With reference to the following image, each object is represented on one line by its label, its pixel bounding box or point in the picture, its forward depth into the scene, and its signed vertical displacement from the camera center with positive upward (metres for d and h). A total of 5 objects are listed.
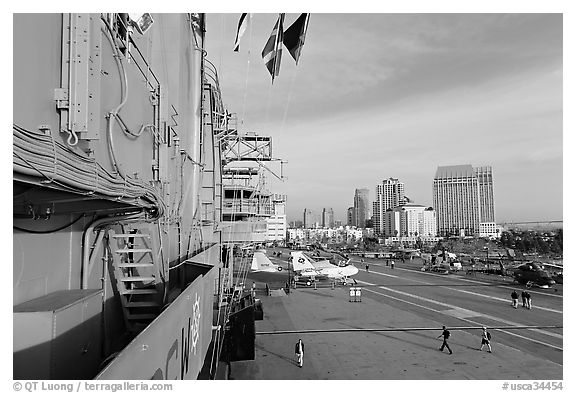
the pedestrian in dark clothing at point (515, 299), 22.83 -4.73
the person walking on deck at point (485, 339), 14.47 -4.48
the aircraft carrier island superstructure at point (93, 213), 2.52 +0.09
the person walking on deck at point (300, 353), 12.79 -4.37
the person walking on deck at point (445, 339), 14.27 -4.40
